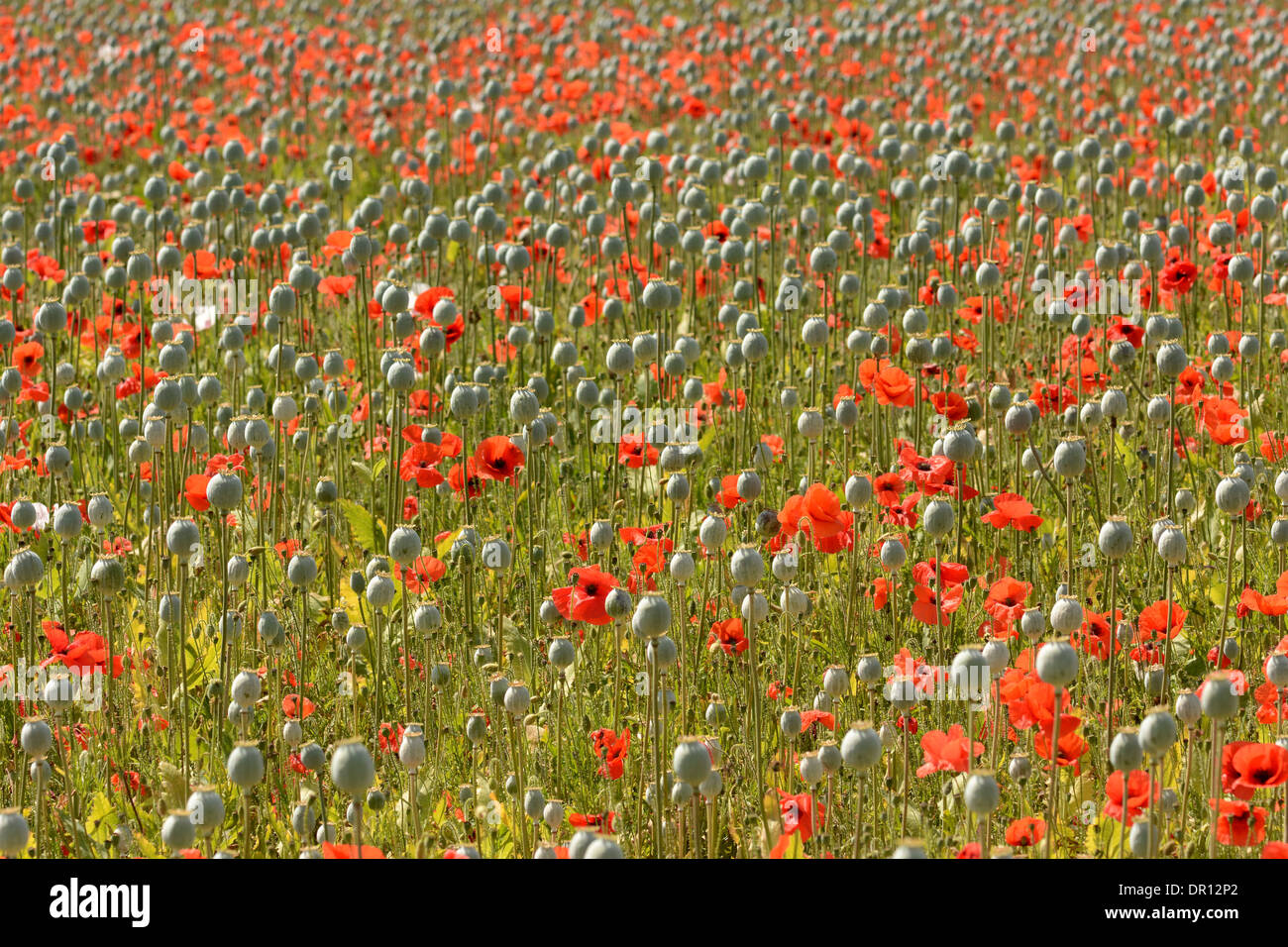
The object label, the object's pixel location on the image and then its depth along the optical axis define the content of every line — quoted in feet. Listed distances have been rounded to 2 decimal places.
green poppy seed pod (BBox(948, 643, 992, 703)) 19.77
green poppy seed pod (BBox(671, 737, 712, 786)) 17.97
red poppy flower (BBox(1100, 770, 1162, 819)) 19.44
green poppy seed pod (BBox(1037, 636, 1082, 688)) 18.20
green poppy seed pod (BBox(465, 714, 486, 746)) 22.59
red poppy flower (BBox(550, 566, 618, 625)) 23.97
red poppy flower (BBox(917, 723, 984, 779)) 20.57
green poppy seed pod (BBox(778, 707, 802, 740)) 21.56
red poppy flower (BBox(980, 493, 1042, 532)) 26.81
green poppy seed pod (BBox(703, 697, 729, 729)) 24.20
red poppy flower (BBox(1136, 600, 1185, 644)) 24.23
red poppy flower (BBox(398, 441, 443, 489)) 29.50
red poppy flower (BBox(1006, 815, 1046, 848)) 20.08
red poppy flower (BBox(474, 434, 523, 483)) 28.27
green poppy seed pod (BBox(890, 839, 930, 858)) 15.33
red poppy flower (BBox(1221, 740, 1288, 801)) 18.31
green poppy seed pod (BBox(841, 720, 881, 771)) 19.15
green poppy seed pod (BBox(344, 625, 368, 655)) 26.22
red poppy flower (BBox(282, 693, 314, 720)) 25.12
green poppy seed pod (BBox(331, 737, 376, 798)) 17.35
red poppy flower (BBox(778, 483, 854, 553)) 24.50
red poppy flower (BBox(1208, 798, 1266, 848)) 19.39
